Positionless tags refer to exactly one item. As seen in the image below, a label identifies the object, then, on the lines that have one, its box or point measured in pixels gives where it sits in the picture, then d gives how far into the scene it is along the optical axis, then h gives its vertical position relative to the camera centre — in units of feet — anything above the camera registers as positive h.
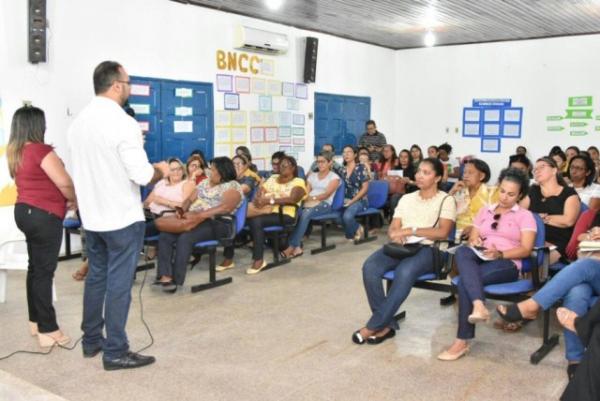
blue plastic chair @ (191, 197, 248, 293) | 16.65 -3.06
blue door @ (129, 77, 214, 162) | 24.14 +0.69
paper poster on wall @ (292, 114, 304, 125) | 31.89 +0.88
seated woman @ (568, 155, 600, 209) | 16.17 -0.81
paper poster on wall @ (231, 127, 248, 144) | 28.19 -0.05
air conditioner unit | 27.48 +4.41
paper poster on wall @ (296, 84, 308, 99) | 31.91 +2.37
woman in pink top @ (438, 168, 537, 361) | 11.50 -2.17
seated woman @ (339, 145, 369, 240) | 23.27 -2.31
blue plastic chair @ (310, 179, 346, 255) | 22.25 -2.89
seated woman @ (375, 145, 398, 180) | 31.65 -1.14
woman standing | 11.32 -1.21
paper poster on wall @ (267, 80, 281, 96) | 30.01 +2.36
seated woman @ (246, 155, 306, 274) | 19.27 -2.15
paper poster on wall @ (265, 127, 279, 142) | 30.07 +0.04
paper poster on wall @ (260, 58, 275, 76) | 29.53 +3.33
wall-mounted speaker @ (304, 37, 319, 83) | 31.53 +4.02
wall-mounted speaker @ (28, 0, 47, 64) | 19.41 +3.17
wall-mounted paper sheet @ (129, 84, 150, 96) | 23.47 +1.62
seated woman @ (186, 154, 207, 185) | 21.42 -1.31
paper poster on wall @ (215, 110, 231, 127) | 27.37 +0.71
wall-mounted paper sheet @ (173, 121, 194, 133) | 25.62 +0.27
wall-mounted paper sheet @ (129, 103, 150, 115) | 23.65 +0.92
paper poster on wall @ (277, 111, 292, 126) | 30.86 +0.88
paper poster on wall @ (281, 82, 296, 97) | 30.94 +2.38
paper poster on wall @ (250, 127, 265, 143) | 29.19 +0.02
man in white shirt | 10.37 -0.97
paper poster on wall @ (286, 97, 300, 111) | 31.40 +1.65
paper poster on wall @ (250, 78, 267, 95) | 28.96 +2.35
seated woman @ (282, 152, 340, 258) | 21.57 -2.20
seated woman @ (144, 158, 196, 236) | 18.25 -1.89
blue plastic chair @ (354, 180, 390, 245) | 24.25 -2.40
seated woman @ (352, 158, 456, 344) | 12.25 -2.35
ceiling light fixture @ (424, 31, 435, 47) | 30.46 +5.14
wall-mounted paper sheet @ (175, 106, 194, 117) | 25.61 +0.91
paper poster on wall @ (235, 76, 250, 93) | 28.14 +2.32
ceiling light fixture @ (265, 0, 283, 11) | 24.35 +5.45
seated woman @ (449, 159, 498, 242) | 15.24 -1.35
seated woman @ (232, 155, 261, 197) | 22.53 -1.55
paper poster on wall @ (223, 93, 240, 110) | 27.68 +1.52
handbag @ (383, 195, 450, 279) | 12.50 -2.33
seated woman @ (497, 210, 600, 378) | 10.38 -2.67
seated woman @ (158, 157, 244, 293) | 16.30 -2.49
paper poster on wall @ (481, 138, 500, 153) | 36.50 -0.23
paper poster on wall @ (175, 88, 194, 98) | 25.44 +1.70
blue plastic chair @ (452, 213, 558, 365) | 11.66 -2.80
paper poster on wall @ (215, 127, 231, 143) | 27.40 -0.06
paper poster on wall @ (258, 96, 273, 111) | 29.50 +1.55
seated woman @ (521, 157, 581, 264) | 13.53 -1.41
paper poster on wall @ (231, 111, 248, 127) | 28.14 +0.73
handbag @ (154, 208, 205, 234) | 16.34 -2.45
